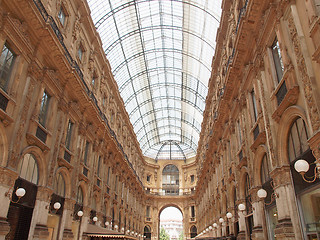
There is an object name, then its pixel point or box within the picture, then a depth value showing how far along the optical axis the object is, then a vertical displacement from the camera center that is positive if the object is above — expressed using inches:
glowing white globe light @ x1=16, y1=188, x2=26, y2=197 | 388.5 +64.5
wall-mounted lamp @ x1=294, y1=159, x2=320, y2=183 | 242.8 +65.2
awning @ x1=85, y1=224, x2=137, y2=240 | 657.4 +25.5
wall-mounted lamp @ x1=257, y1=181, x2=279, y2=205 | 368.2 +65.0
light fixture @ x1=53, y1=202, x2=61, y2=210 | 521.2 +65.2
